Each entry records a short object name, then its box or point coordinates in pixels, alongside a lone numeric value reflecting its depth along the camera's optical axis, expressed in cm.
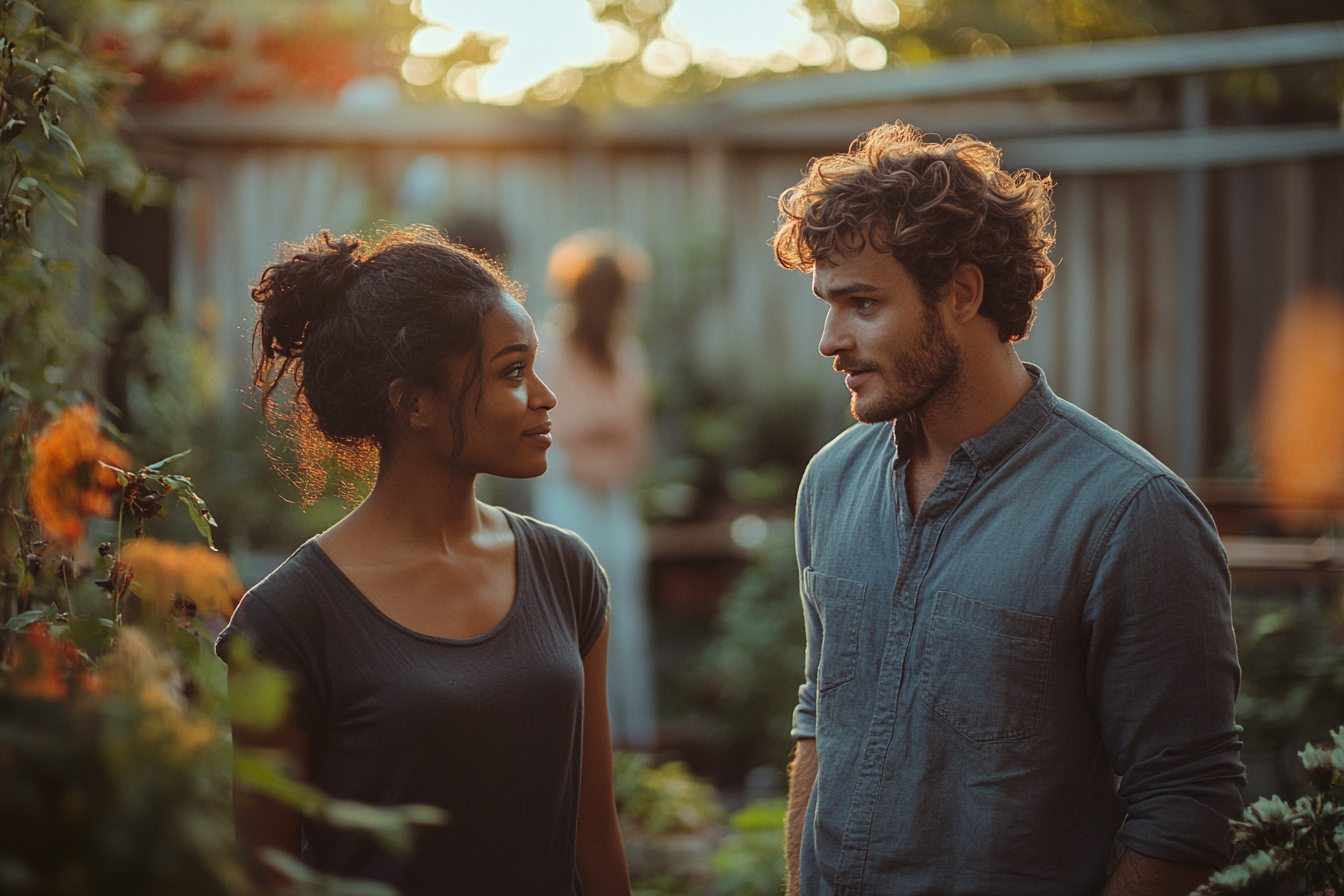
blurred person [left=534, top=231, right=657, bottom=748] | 483
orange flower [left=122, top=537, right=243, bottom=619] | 175
